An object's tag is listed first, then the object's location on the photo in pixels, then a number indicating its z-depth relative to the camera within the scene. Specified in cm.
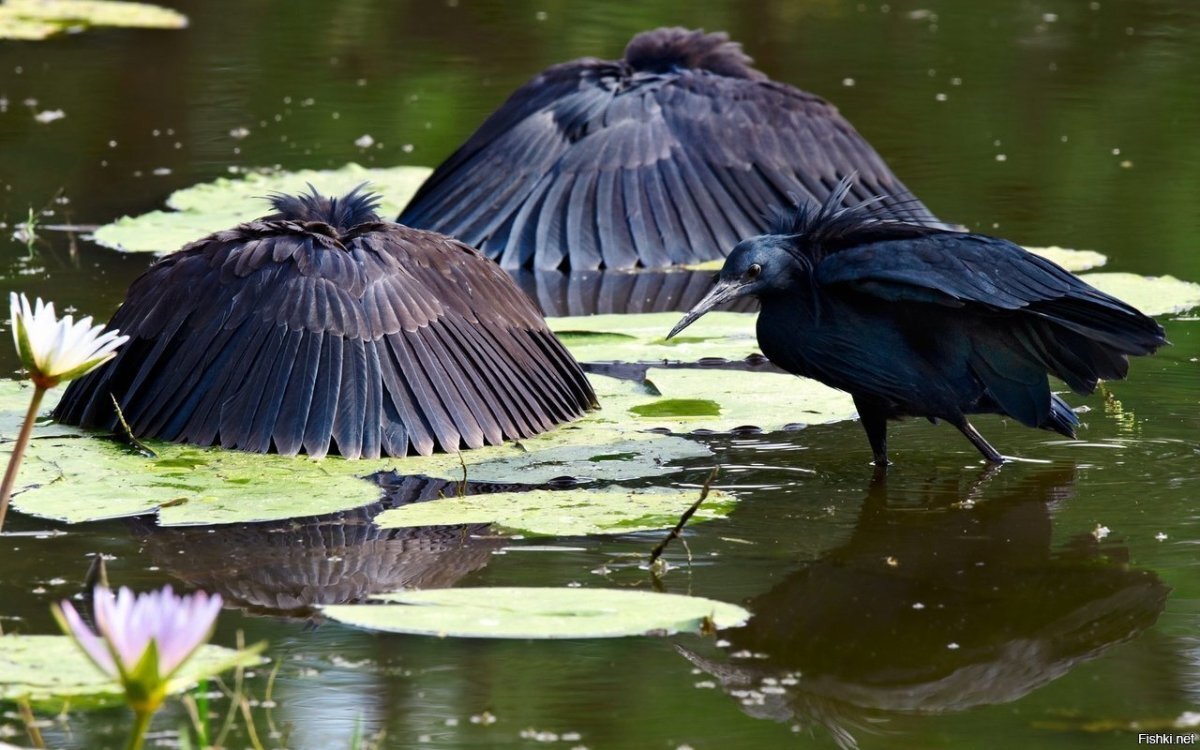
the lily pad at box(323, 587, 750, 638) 724
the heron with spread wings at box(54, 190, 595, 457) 1013
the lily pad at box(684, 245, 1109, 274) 1500
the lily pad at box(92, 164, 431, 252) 1644
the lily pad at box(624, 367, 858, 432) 1094
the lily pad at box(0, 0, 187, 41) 3003
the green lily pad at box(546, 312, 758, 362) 1255
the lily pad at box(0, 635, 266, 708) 659
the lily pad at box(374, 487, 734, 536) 878
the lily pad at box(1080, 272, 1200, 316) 1358
